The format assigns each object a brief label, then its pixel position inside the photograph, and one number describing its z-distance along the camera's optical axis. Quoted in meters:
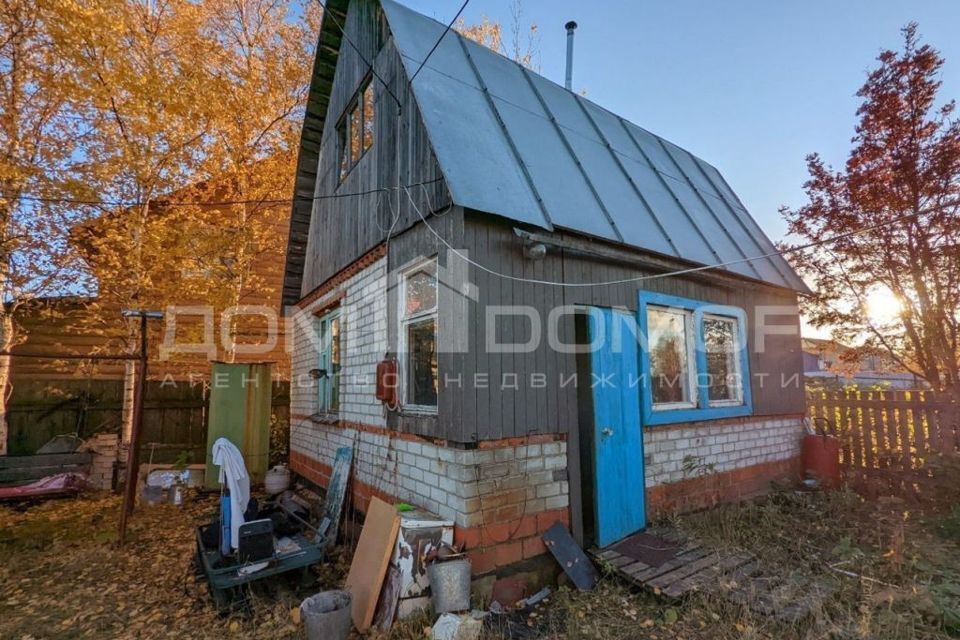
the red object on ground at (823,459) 7.05
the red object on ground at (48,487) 7.37
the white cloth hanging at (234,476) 4.34
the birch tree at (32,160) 7.49
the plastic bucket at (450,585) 3.46
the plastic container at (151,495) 7.48
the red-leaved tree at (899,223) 6.88
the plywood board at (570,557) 4.08
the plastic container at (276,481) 8.15
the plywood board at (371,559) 3.71
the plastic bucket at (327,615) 3.23
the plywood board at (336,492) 5.48
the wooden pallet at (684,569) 3.79
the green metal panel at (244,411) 8.54
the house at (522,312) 4.07
